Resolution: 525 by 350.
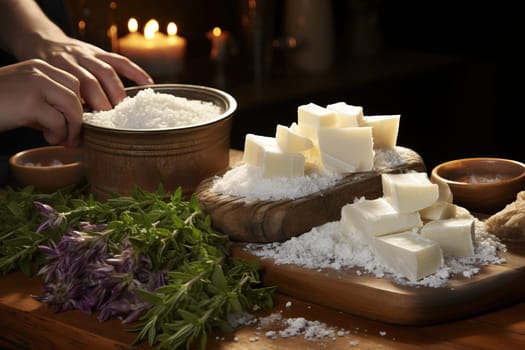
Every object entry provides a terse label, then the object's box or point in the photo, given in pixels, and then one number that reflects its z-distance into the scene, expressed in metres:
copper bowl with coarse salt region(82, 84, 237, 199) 1.48
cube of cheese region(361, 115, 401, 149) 1.46
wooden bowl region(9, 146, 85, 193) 1.56
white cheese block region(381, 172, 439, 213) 1.33
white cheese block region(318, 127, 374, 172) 1.40
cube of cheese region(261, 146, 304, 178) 1.40
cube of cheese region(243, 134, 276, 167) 1.42
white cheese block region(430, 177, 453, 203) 1.38
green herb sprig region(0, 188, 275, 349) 1.26
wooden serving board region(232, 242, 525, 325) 1.28
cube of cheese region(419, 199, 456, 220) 1.36
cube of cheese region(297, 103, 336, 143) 1.41
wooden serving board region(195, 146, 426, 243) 1.37
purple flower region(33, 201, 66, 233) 1.37
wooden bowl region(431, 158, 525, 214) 1.45
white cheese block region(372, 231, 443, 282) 1.29
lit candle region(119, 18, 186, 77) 2.26
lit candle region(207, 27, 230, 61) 2.47
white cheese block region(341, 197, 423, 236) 1.32
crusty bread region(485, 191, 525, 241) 1.37
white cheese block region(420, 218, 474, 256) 1.32
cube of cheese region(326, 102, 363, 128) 1.43
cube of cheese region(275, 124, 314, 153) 1.41
